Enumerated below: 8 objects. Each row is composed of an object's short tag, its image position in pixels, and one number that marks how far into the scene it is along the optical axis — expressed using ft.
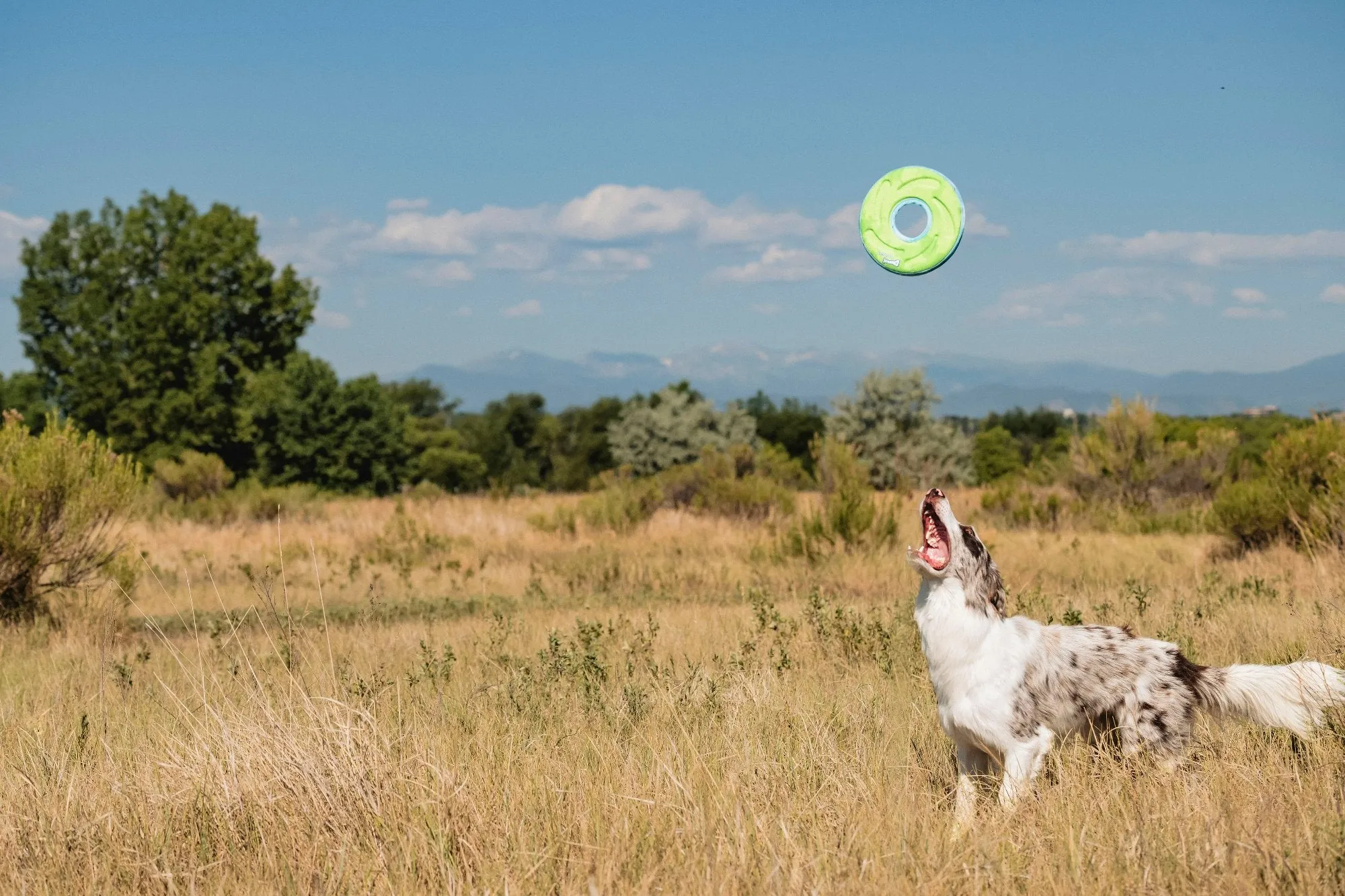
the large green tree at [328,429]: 132.26
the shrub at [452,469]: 220.84
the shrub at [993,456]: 184.75
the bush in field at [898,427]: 123.85
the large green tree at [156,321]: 136.87
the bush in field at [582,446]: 203.21
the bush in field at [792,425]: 199.31
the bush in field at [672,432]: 153.38
